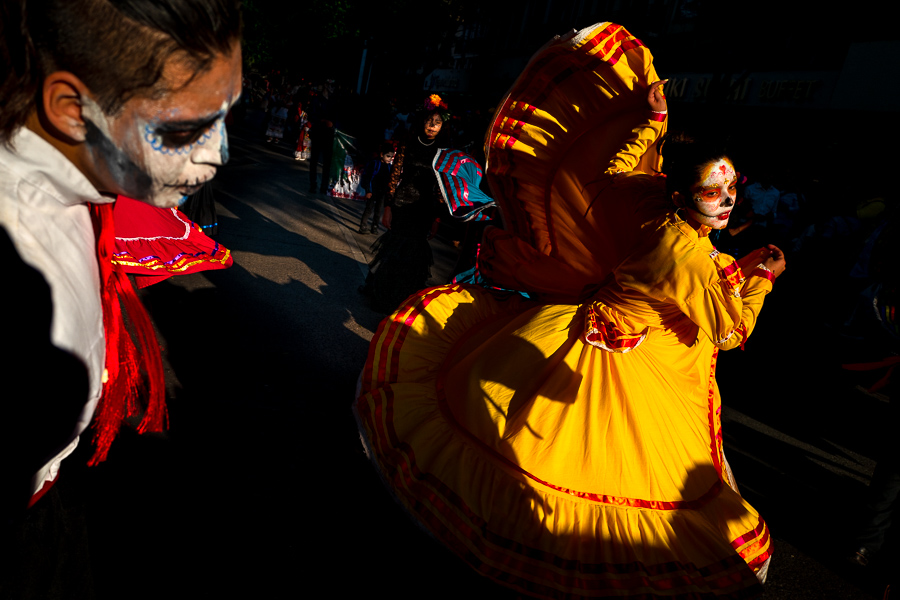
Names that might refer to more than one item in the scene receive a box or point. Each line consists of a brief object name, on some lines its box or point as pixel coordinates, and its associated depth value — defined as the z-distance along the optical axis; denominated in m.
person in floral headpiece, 5.43
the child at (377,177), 8.29
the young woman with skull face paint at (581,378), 2.32
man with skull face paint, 0.87
